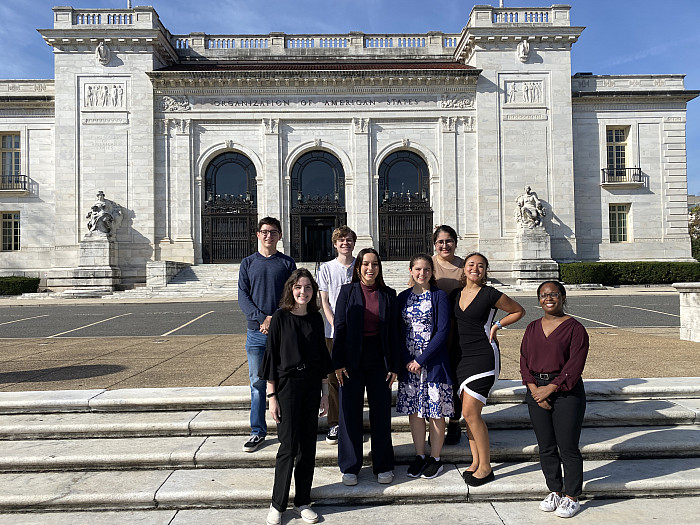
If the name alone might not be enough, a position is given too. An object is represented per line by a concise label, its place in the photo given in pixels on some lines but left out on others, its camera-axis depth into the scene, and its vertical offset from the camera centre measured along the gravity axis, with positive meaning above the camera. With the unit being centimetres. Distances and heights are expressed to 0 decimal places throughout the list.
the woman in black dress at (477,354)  439 -81
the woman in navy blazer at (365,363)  442 -88
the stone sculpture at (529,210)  2909 +327
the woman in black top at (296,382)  399 -97
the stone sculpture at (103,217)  2856 +319
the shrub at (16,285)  2714 -73
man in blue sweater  504 -29
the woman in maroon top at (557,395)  400 -111
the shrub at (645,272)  2752 -53
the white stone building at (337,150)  2981 +747
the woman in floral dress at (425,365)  445 -91
